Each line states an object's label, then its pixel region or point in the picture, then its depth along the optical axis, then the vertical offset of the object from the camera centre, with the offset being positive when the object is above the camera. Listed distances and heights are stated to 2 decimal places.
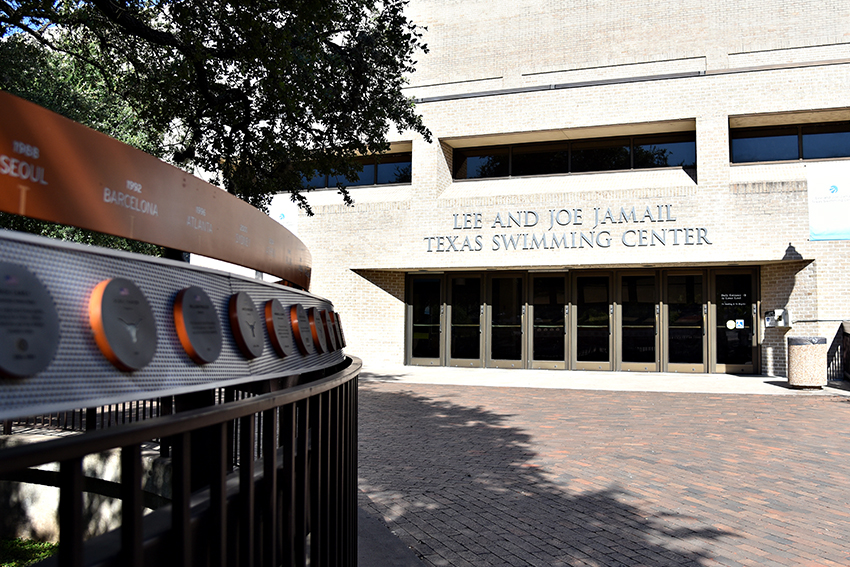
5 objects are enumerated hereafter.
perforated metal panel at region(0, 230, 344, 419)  1.10 -0.07
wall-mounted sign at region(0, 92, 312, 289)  1.26 +0.32
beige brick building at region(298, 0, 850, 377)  16.28 +3.06
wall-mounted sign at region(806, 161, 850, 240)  15.26 +2.97
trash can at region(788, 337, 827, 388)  13.37 -1.03
